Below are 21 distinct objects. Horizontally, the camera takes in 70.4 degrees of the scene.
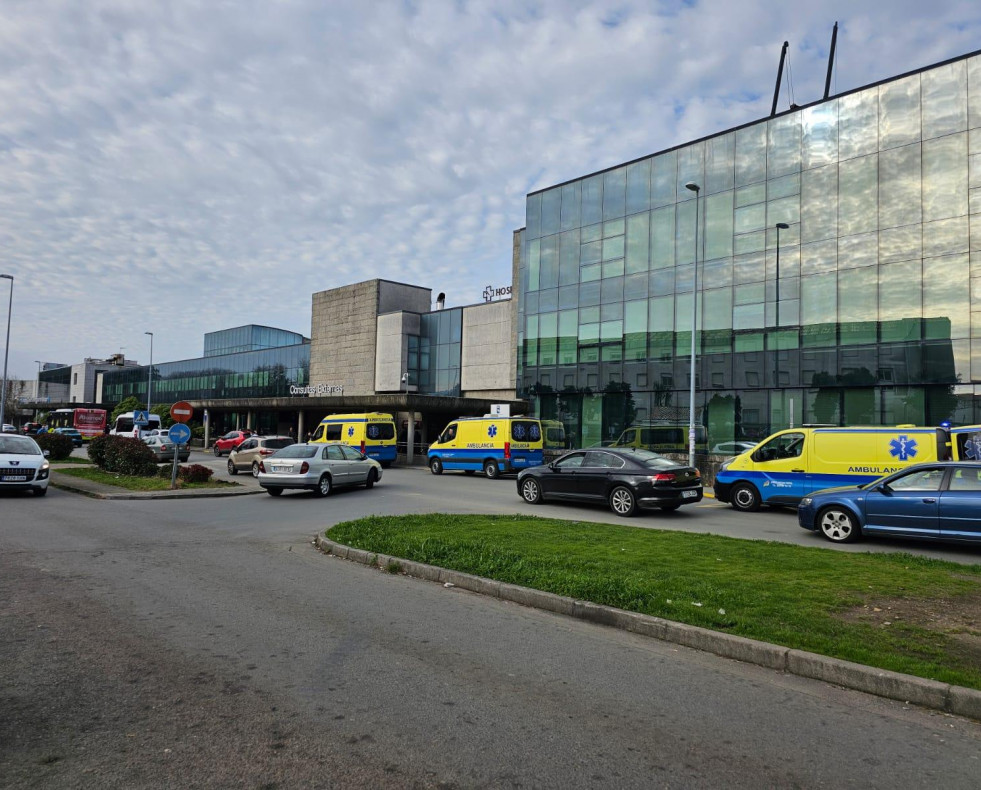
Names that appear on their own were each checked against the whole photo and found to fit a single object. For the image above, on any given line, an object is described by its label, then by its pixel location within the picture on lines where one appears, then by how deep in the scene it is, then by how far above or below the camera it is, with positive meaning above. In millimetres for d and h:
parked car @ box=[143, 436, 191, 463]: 34719 -1318
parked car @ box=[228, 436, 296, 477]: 27922 -1112
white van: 49869 -167
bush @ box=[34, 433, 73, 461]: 30548 -1114
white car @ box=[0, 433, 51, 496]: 16797 -1151
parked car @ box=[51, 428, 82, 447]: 56500 -1013
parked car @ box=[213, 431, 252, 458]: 41859 -1103
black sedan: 15086 -1148
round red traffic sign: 19531 +323
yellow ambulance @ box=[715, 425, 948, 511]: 14234 -563
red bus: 57406 -58
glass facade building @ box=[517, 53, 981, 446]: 25328 +6810
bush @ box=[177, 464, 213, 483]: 21531 -1596
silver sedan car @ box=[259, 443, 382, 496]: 18562 -1210
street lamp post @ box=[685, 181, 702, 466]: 24234 +504
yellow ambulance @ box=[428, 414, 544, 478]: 26672 -724
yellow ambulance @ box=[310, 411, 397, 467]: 30875 -324
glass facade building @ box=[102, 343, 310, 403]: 64812 +5141
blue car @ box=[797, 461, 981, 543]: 10367 -1124
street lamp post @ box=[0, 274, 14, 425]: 41147 +4424
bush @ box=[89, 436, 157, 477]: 22984 -1199
